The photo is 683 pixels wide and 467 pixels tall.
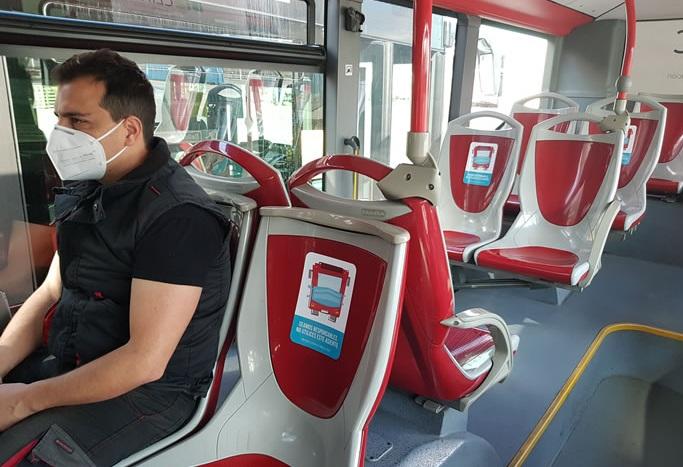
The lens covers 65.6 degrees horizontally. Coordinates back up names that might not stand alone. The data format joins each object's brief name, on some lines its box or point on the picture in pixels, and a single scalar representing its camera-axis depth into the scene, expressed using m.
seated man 1.21
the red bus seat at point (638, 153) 3.66
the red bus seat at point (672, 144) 4.66
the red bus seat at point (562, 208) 2.86
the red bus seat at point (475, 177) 3.40
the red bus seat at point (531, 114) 4.39
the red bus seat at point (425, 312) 1.47
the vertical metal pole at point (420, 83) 1.38
